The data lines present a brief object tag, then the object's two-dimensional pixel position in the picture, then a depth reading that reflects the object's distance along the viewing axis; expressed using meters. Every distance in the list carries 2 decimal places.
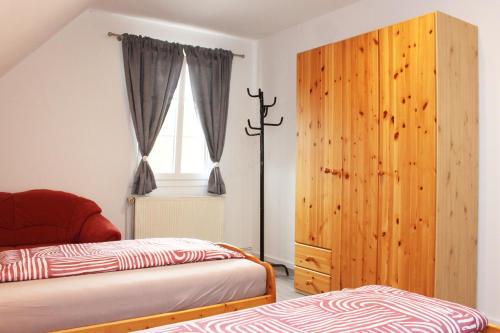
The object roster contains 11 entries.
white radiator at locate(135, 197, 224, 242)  4.64
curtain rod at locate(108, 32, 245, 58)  4.57
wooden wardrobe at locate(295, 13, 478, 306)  2.98
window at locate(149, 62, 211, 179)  4.91
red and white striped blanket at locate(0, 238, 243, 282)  2.39
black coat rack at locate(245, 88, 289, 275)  4.81
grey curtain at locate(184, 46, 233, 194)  5.02
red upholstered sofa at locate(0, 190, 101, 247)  3.85
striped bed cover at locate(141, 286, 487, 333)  1.57
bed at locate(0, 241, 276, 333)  2.16
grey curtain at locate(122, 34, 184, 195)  4.61
